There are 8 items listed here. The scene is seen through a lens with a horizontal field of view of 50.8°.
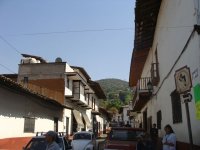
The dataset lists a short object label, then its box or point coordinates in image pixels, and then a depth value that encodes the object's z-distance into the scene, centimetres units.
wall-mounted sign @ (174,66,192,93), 390
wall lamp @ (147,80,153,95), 1276
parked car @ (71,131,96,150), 1102
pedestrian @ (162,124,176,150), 626
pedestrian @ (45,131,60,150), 411
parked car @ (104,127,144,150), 764
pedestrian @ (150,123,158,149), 1083
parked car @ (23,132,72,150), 640
